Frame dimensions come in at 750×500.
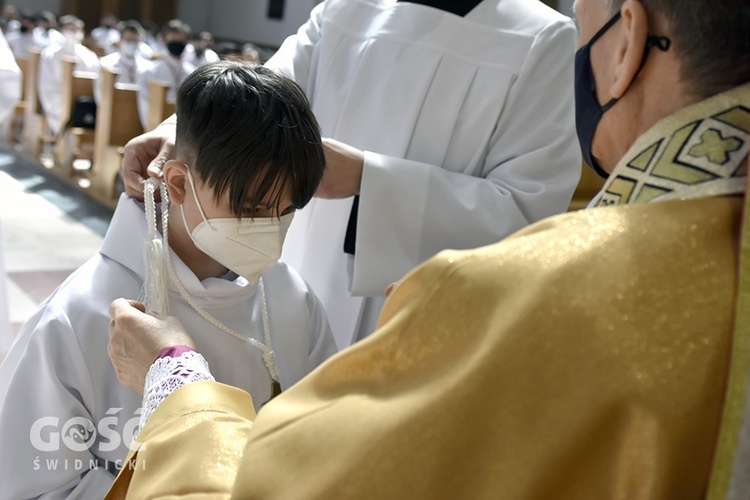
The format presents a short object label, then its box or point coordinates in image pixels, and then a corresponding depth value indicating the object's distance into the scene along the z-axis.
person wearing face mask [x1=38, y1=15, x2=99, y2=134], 9.14
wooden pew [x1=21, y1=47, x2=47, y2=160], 9.32
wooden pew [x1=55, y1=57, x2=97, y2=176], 8.43
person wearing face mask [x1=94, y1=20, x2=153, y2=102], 10.63
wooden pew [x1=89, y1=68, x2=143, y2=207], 7.29
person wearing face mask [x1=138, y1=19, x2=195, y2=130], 10.12
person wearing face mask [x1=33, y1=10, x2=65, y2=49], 11.72
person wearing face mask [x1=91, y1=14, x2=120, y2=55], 15.96
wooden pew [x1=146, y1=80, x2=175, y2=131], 6.42
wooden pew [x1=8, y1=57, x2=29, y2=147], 10.07
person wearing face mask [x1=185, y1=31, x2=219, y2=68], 11.69
